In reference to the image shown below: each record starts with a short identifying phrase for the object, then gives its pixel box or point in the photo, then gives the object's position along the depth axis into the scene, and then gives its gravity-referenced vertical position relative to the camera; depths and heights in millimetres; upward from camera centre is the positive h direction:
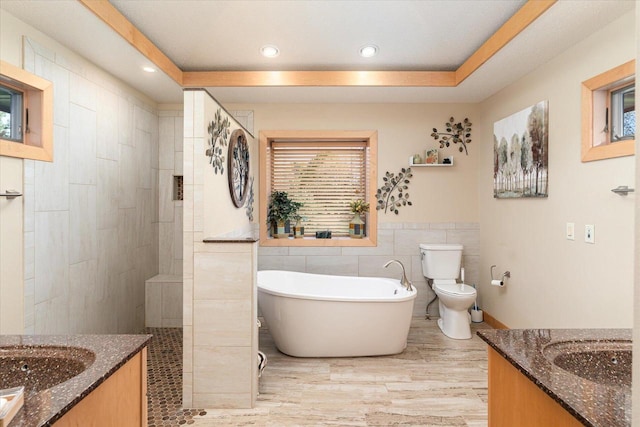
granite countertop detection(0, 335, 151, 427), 781 -444
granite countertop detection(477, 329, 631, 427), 774 -430
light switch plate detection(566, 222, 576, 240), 2566 -131
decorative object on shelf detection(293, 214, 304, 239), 4245 -200
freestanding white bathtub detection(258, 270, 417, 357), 2896 -923
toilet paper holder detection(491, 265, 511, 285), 3459 -610
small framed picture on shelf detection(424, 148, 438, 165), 3992 +620
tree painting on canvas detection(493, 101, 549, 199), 2895 +530
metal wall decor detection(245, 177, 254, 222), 3751 +82
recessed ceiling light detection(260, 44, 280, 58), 2957 +1367
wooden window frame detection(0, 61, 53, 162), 2263 +631
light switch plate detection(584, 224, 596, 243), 2377 -136
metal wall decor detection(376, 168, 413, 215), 4082 +240
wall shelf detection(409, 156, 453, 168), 3979 +539
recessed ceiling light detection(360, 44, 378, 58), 2935 +1362
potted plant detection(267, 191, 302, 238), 4199 -20
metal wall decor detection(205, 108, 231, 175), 2430 +522
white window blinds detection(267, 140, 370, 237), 4375 +418
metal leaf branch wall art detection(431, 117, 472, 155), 4074 +888
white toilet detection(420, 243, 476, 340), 3436 -762
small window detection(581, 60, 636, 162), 2201 +663
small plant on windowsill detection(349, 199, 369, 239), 4223 -99
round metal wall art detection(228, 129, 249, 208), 2957 +398
